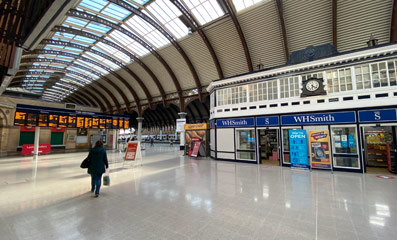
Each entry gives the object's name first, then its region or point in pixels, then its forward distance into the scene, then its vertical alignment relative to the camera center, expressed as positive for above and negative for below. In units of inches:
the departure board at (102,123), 690.2 +42.3
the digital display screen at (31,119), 509.4 +45.4
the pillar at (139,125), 1031.9 +52.3
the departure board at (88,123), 640.6 +40.1
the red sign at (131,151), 368.0 -41.2
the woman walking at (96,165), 184.1 -35.9
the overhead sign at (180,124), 788.6 +40.6
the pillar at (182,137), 830.6 -25.6
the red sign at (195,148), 518.7 -51.7
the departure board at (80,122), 618.7 +42.4
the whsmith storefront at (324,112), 304.5 +40.4
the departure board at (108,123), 717.2 +43.7
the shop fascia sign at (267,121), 389.5 +26.2
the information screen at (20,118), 489.1 +46.8
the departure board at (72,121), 596.9 +45.1
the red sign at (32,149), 600.0 -56.6
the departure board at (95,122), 664.3 +43.2
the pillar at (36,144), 554.3 -35.3
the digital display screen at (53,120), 553.9 +45.4
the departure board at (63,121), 574.2 +43.7
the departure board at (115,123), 740.6 +42.9
